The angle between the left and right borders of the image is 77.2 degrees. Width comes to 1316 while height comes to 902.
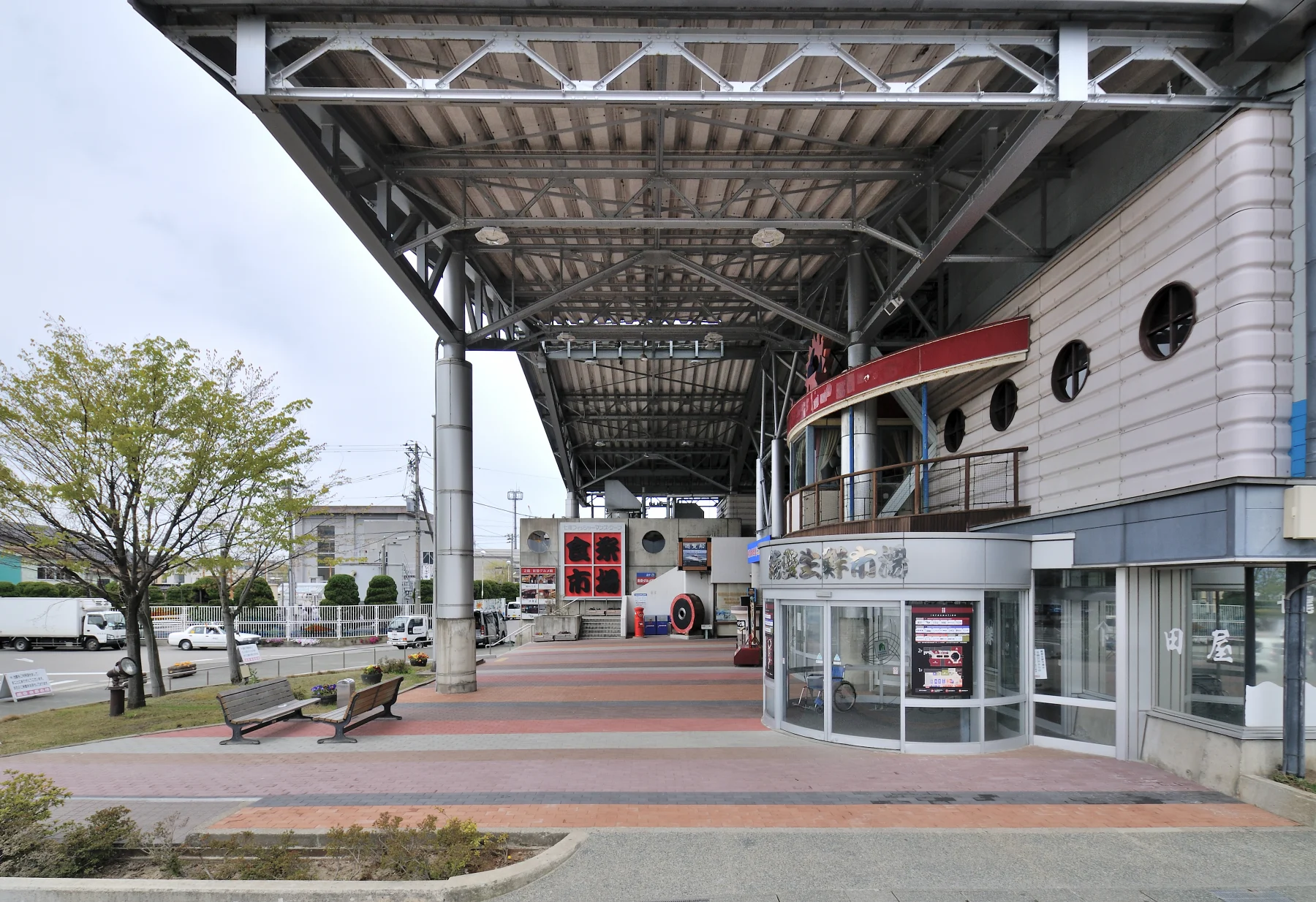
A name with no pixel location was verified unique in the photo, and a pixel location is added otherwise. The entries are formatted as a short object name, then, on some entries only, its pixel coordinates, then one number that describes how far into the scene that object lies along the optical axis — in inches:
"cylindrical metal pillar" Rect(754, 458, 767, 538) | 1321.4
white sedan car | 1425.9
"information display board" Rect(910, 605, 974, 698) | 413.7
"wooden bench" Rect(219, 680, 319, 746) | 457.7
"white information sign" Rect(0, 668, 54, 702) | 711.7
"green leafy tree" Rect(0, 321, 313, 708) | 598.9
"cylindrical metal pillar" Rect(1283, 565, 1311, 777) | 311.7
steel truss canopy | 353.1
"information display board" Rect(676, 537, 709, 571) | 1442.1
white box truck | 1339.8
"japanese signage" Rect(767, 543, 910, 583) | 422.0
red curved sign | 507.2
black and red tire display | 1326.3
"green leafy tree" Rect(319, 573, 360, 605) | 1635.1
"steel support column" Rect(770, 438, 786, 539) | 1191.9
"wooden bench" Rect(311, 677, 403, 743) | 458.3
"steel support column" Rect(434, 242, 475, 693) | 672.4
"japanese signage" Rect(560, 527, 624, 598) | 1514.5
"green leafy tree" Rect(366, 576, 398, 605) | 1731.1
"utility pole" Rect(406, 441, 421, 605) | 1588.5
